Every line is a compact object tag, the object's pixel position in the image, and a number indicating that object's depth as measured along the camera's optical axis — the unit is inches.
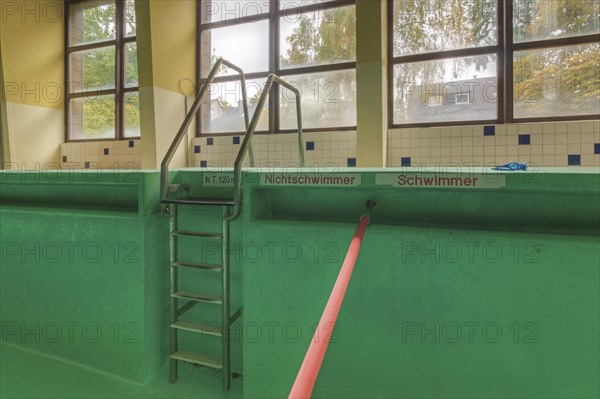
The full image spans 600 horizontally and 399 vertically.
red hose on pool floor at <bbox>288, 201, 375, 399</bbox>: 24.7
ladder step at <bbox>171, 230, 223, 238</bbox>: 62.2
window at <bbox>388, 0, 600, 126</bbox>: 128.6
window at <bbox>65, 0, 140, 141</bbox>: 195.2
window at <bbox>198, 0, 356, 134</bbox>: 158.4
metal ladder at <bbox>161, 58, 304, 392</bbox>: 61.1
